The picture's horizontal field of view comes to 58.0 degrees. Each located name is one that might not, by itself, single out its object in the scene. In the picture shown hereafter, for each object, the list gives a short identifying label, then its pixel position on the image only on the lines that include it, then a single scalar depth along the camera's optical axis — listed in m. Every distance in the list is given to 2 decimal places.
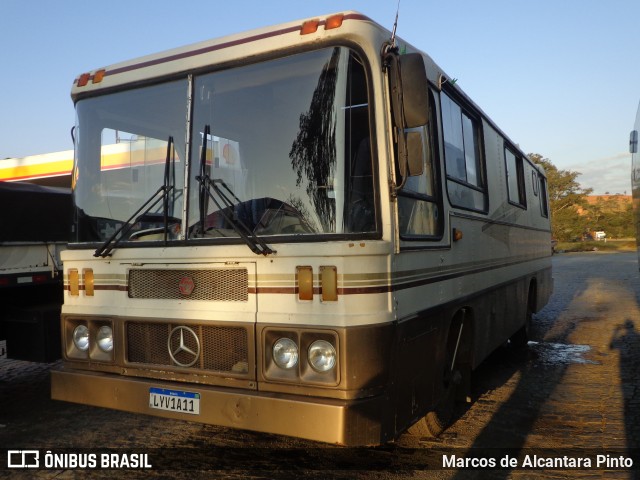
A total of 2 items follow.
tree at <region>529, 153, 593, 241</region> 67.56
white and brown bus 3.42
